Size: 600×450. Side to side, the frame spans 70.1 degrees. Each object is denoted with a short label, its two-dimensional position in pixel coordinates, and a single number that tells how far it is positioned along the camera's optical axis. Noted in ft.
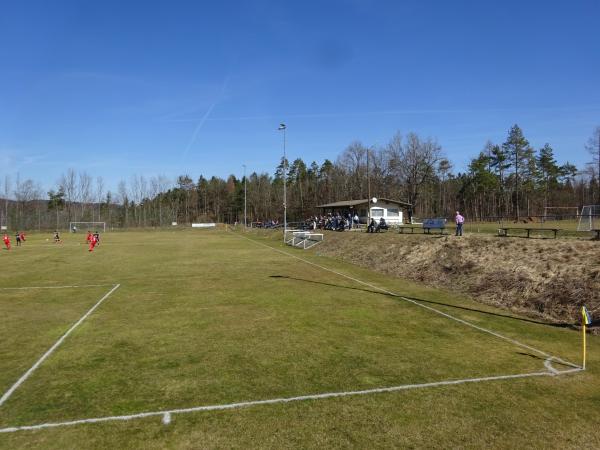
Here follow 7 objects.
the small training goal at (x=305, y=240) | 133.14
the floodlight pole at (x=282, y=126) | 149.40
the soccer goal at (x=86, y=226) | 300.57
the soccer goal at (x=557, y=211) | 286.15
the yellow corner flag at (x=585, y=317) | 27.02
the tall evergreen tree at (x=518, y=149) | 272.72
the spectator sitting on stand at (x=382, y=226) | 132.92
